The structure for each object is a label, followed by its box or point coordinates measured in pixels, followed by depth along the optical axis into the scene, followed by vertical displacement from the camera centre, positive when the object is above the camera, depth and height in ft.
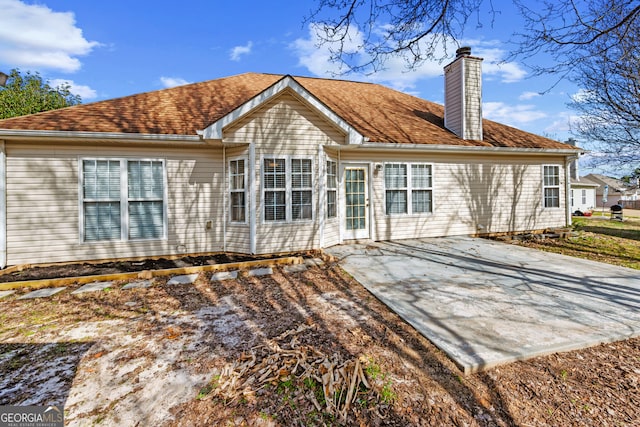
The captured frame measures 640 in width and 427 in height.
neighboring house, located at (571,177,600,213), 96.69 +3.92
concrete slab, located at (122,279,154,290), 16.30 -4.15
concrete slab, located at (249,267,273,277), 18.29 -3.93
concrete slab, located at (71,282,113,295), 15.68 -4.16
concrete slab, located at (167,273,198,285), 16.88 -4.08
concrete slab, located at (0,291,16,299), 15.29 -4.28
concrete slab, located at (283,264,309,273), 18.92 -3.88
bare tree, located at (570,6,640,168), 34.40 +11.79
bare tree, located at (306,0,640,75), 12.77 +8.23
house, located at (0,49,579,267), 20.42 +2.76
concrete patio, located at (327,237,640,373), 9.75 -4.28
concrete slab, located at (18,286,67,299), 15.12 -4.27
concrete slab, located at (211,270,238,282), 17.53 -4.03
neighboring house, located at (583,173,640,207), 130.72 +6.02
